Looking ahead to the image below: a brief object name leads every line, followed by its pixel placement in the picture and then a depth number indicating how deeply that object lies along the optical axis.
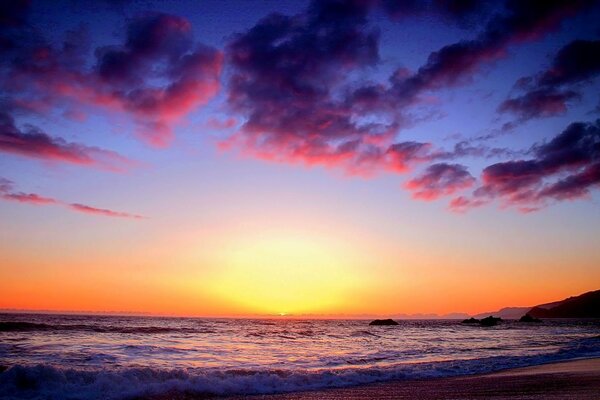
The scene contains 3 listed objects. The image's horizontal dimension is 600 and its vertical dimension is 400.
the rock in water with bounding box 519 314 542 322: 140.19
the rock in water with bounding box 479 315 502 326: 108.17
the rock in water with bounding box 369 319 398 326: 116.74
